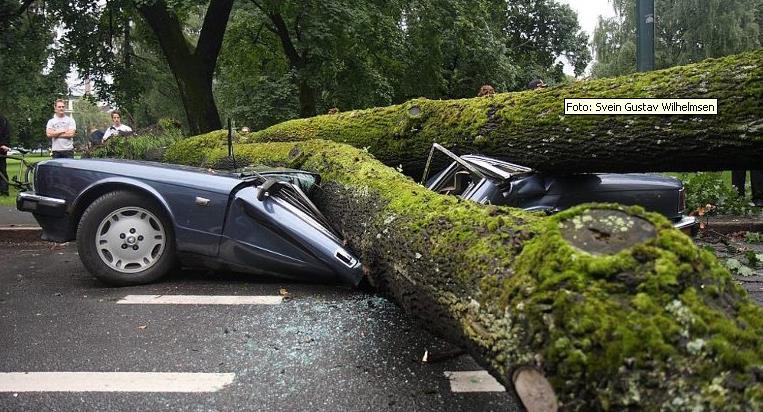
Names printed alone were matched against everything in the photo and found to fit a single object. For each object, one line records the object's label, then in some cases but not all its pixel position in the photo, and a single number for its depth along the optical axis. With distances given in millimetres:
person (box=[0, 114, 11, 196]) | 11117
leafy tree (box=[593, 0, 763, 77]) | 23750
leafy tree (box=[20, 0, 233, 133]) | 12914
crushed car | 4949
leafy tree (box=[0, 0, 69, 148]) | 13109
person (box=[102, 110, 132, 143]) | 9950
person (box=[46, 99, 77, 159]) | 10297
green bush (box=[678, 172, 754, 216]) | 8727
